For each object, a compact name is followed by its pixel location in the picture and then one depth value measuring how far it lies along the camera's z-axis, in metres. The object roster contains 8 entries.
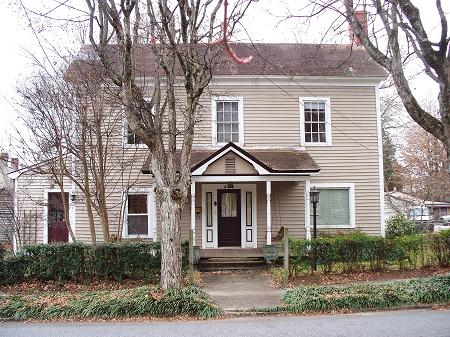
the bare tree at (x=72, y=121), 13.72
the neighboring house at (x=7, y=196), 16.72
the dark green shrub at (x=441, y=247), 13.54
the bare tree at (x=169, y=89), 10.00
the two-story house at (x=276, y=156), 17.39
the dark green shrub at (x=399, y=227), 20.38
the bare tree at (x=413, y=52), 9.25
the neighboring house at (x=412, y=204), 34.03
